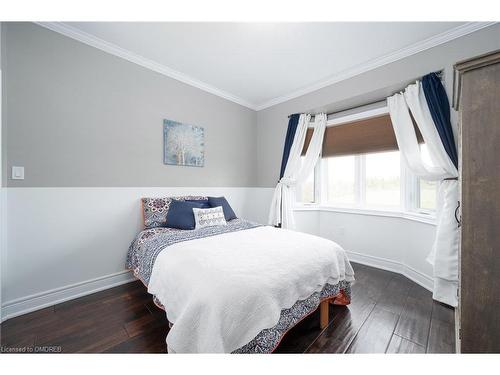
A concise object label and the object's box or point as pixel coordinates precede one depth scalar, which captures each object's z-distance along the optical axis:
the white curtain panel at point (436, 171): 1.91
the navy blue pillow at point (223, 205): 2.88
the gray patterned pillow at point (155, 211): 2.43
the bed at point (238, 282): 1.07
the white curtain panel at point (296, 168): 3.32
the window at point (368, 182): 2.61
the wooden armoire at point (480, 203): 0.99
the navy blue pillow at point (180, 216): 2.39
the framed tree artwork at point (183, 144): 2.73
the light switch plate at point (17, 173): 1.75
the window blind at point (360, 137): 2.77
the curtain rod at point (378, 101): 2.13
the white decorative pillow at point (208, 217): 2.44
